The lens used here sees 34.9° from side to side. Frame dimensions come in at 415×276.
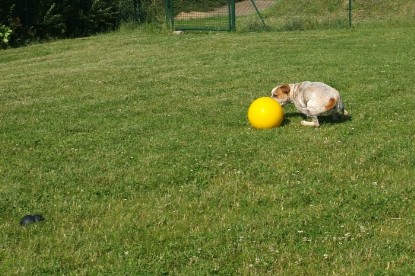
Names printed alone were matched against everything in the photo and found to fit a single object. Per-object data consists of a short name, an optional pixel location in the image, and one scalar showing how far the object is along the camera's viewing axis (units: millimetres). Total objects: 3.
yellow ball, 9086
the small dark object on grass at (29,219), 5938
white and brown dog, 8930
